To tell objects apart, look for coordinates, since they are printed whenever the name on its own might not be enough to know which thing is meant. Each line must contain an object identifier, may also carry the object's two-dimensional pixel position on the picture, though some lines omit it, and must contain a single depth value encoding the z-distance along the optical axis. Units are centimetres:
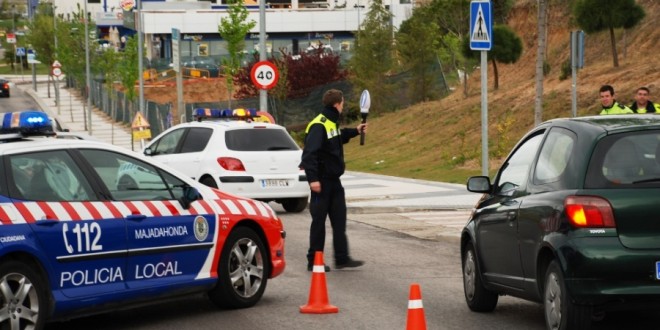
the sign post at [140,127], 3794
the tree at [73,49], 7525
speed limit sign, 2894
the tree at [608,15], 3447
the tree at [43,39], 9844
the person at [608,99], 1675
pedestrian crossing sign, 1767
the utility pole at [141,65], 4986
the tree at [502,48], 4184
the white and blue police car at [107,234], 914
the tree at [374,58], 5047
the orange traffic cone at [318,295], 1071
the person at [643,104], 1675
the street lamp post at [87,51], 6544
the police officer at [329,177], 1377
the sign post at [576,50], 2041
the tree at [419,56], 4853
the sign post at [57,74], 6958
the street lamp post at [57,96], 7759
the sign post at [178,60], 3813
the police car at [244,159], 2114
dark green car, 826
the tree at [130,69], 6100
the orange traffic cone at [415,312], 821
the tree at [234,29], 4505
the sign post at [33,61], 9156
